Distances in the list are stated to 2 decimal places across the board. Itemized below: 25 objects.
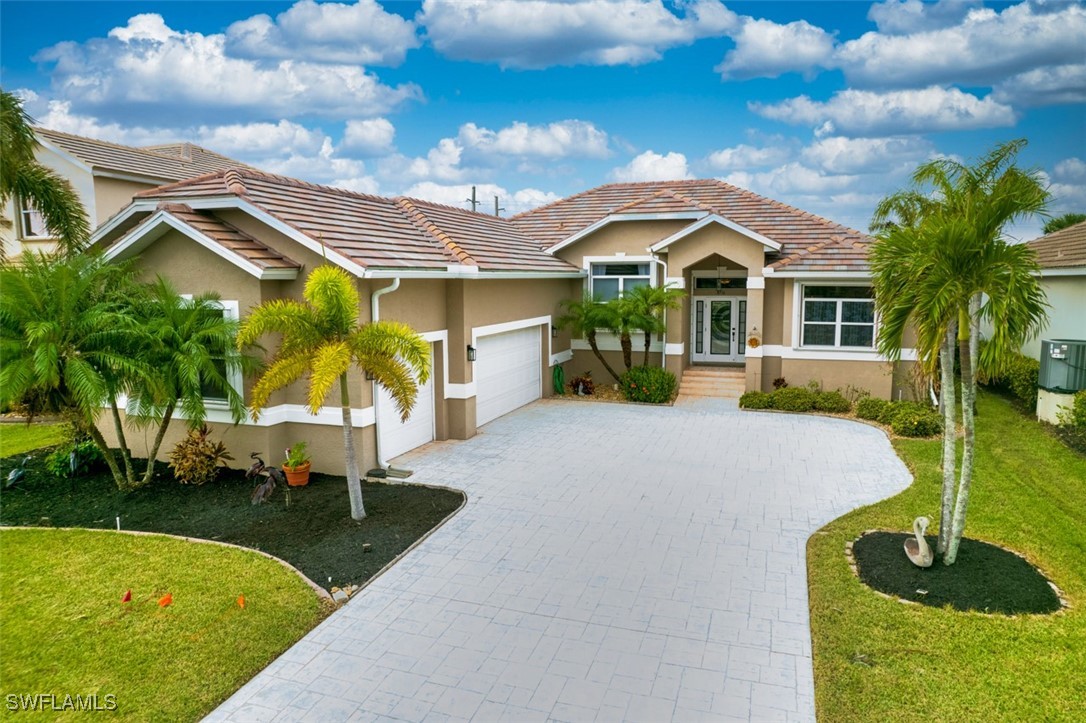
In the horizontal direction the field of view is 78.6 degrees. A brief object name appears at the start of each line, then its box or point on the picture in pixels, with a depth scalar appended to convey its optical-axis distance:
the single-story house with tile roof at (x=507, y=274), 11.52
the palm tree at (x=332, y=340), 8.99
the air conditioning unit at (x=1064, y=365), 14.52
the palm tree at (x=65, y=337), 9.30
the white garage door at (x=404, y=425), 12.32
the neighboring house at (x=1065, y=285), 16.72
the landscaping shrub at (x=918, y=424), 14.87
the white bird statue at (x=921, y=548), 7.83
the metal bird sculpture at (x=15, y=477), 11.31
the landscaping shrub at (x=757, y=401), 17.89
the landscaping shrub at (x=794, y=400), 17.56
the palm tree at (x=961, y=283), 7.19
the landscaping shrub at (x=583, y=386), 19.97
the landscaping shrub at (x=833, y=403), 17.39
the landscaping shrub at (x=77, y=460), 11.94
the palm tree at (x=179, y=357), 10.29
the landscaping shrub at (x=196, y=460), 11.34
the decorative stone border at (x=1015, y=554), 7.14
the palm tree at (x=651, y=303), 18.69
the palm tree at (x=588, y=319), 19.19
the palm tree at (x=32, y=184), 11.95
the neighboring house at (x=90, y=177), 20.52
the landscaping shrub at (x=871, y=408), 16.44
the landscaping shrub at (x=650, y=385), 18.73
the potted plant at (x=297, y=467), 11.16
